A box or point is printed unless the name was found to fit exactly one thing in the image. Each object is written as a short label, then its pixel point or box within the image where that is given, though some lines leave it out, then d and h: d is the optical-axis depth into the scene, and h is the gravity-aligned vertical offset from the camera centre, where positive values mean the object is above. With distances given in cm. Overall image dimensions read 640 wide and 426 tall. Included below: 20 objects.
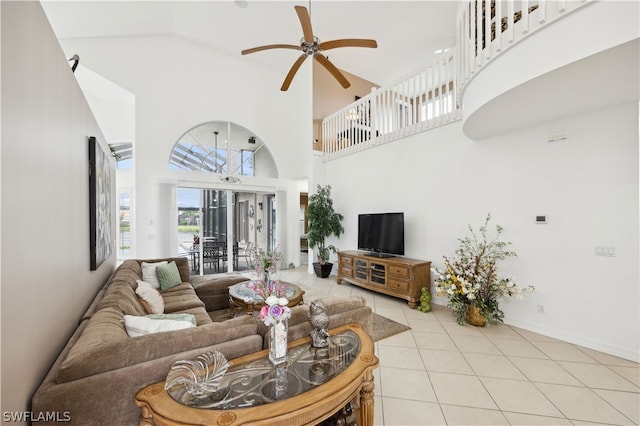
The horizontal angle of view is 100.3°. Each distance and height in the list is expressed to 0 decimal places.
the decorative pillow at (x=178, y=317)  202 -81
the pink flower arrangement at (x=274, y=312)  147 -55
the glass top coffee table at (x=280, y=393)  109 -84
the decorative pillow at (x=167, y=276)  363 -89
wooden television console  421 -109
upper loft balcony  173 +113
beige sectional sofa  112 -73
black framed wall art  233 +7
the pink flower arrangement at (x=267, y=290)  176 -62
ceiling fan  298 +206
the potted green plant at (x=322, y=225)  617 -30
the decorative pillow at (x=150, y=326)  164 -71
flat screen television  474 -41
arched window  606 +147
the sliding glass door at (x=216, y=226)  604 -34
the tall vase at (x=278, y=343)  148 -74
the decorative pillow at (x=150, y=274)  360 -84
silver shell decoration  122 -79
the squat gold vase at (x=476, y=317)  345 -137
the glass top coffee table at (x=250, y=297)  290 -99
